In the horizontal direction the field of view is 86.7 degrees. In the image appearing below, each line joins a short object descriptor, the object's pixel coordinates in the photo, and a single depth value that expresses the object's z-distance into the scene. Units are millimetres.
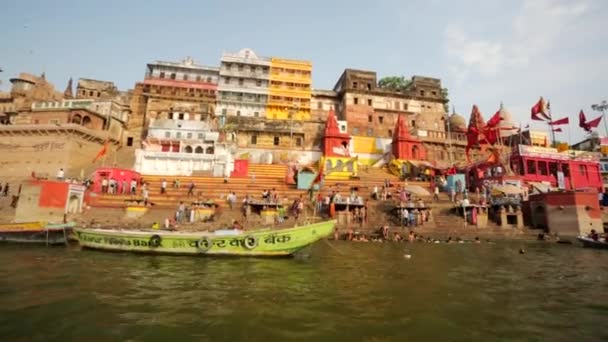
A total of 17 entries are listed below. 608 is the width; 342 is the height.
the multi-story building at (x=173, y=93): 45281
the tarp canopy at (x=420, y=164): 37625
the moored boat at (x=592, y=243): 18775
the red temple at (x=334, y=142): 39406
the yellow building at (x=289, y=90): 49875
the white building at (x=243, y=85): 48875
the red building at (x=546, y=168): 33875
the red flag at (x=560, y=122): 33844
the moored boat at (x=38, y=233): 17266
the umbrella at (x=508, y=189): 28578
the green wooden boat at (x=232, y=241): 13172
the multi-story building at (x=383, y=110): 45156
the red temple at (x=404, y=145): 40250
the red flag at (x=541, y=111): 33344
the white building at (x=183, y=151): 33969
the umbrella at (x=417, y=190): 28097
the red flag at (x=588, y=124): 36094
